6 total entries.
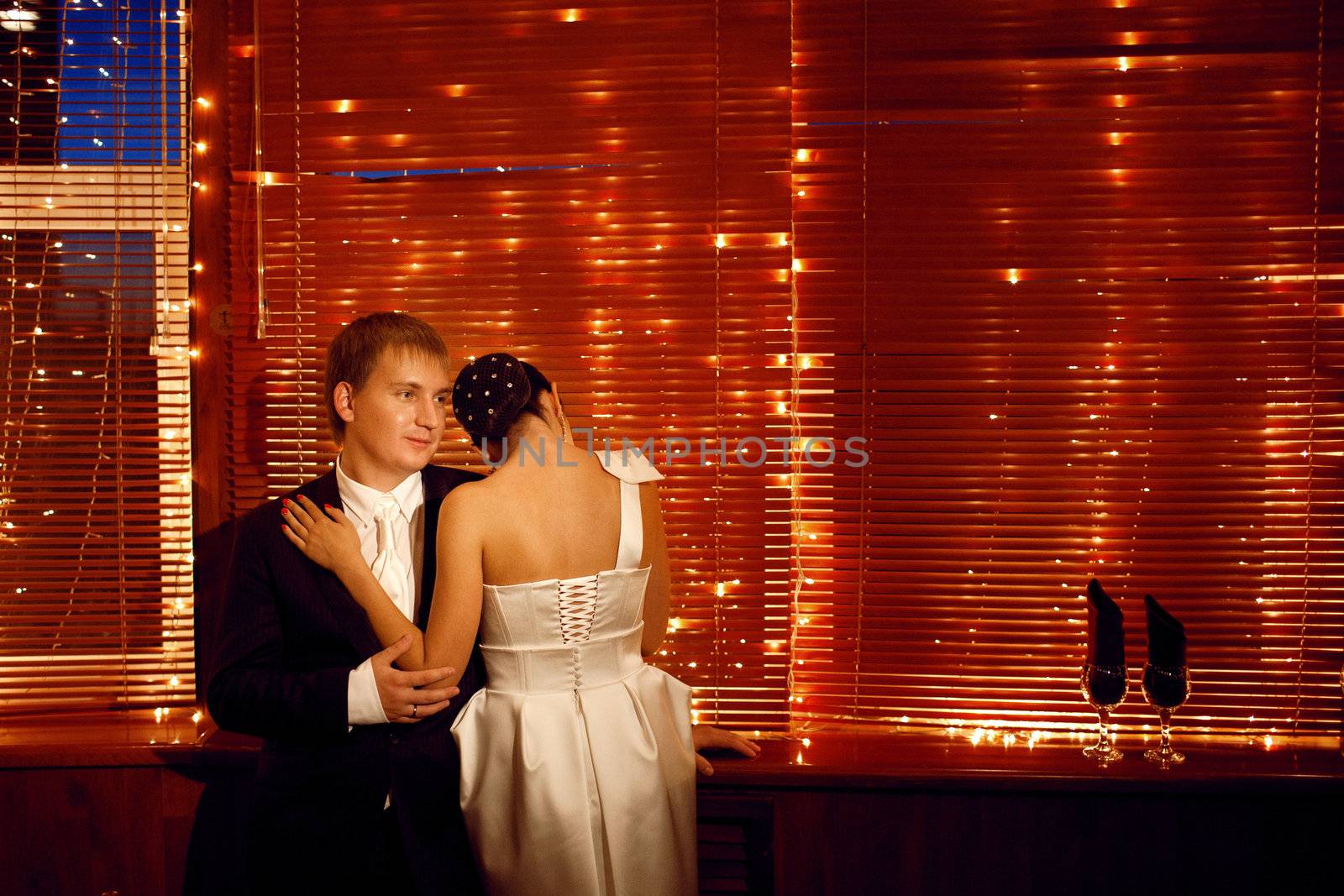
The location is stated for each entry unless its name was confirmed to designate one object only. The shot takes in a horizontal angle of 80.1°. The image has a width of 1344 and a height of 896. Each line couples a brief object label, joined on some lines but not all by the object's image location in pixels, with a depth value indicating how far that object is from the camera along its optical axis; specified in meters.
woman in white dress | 1.72
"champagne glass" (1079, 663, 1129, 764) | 2.10
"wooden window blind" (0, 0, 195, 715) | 2.39
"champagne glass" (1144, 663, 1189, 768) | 2.10
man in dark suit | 1.71
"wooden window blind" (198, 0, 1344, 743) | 2.29
